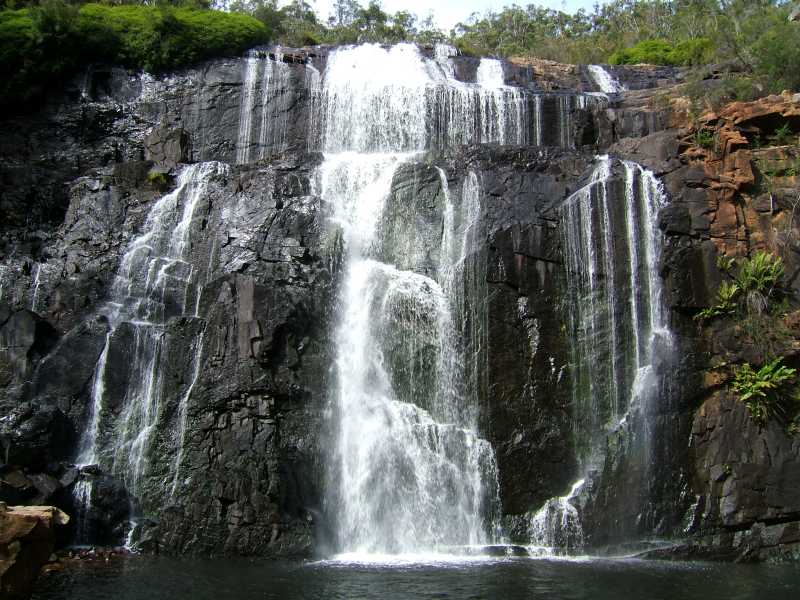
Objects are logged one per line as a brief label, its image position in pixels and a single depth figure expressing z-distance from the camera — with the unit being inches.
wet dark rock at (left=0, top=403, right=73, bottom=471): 624.7
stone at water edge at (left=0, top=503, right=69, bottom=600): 297.6
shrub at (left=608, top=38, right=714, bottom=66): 1316.4
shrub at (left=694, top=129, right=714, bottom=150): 817.5
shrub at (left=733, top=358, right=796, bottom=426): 664.4
